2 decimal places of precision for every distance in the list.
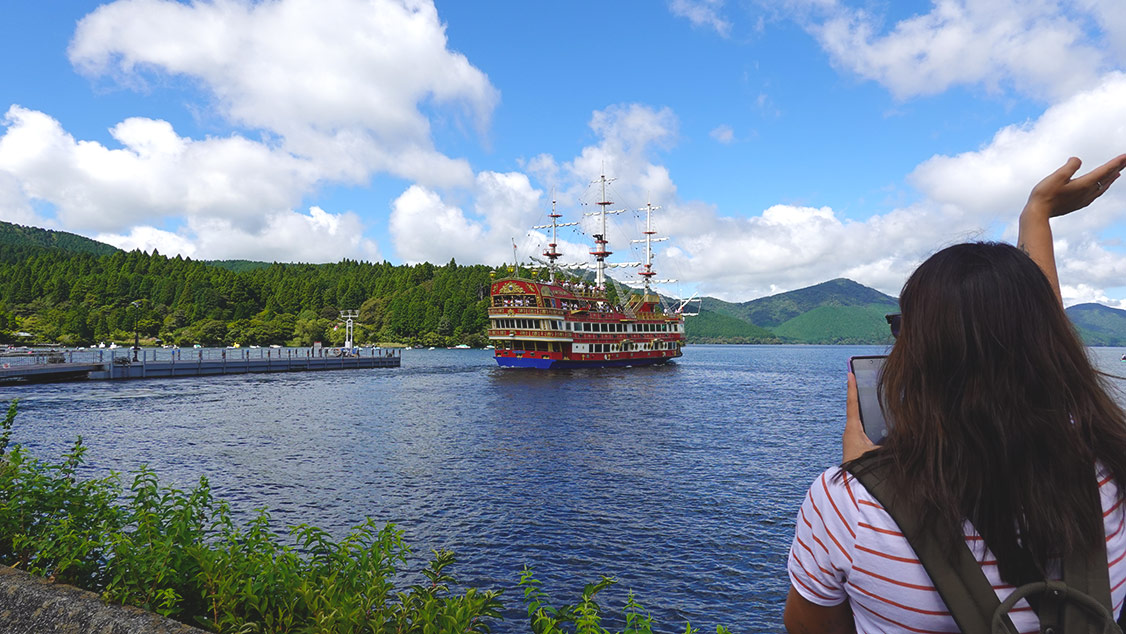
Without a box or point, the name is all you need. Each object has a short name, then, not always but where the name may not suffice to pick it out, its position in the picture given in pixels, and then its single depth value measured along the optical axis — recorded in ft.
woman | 5.33
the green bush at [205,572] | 16.80
